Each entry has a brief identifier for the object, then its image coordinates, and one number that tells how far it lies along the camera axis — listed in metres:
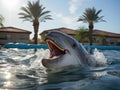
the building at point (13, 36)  23.46
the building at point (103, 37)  25.49
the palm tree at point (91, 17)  21.95
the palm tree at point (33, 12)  20.12
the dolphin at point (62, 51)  2.50
